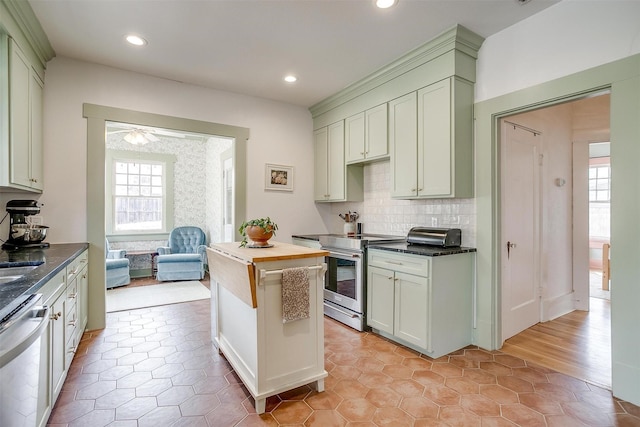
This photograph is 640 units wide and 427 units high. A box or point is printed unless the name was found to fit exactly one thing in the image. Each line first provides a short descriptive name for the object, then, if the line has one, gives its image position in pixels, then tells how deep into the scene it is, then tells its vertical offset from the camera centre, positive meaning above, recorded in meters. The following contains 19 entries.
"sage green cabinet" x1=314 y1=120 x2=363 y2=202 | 4.35 +0.59
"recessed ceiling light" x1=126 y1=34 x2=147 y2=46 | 2.93 +1.61
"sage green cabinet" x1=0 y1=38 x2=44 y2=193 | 2.41 +0.74
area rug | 4.37 -1.24
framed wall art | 4.54 +0.52
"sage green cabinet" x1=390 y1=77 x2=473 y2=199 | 2.95 +0.69
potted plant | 2.46 -0.14
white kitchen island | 2.05 -0.77
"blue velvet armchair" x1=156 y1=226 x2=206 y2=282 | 5.75 -0.79
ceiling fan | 5.03 +1.28
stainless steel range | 3.42 -0.72
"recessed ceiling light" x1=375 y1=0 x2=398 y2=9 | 2.42 +1.61
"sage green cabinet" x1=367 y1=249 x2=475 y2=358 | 2.77 -0.80
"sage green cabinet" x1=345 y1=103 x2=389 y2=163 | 3.70 +0.96
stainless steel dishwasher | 1.16 -0.59
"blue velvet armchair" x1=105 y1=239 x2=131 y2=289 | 5.21 -0.98
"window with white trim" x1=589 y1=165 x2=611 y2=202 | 6.84 +0.66
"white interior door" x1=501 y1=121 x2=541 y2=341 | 3.09 -0.15
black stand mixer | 2.80 -0.13
